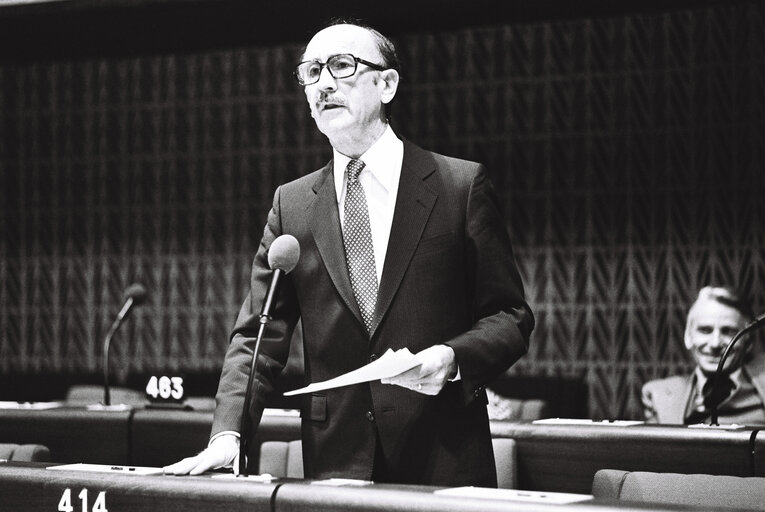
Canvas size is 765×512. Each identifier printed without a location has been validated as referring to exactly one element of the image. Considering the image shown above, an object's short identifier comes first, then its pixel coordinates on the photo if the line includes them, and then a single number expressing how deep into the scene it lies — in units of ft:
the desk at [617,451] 20.01
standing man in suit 14.38
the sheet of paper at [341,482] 12.73
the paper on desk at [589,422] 21.98
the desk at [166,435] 27.12
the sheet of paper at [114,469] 13.82
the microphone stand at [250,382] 13.26
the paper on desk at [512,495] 11.34
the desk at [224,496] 11.32
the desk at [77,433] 27.63
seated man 29.94
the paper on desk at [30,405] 29.27
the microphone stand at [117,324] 31.48
